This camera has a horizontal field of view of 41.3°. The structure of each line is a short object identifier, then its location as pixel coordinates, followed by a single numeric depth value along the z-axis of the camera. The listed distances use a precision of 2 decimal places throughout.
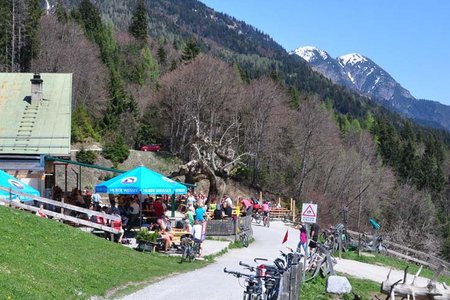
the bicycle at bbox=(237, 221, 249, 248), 26.94
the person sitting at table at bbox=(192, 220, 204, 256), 21.50
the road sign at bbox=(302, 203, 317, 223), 18.53
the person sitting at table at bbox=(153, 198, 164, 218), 26.08
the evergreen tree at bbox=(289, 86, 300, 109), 87.31
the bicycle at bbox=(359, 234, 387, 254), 31.92
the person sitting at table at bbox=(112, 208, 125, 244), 22.11
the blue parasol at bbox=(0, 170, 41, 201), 21.91
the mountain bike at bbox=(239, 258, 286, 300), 11.83
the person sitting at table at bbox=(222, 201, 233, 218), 29.66
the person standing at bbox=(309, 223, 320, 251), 24.11
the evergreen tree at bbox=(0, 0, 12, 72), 60.09
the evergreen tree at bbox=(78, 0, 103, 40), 84.91
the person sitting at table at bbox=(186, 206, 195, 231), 23.17
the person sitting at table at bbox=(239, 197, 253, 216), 36.76
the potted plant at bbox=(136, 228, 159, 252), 21.42
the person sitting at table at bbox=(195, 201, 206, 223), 24.81
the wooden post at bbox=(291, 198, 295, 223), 46.54
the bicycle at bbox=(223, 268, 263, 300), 11.73
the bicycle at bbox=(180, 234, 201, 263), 20.70
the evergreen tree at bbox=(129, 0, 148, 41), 104.75
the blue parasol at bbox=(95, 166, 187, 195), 23.50
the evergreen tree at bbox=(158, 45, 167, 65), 104.80
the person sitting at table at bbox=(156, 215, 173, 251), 21.92
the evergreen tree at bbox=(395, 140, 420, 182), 104.44
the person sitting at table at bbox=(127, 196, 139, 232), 24.67
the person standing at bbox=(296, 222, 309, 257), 21.20
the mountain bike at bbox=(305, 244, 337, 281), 18.52
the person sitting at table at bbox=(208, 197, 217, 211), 34.40
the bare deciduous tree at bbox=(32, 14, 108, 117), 63.19
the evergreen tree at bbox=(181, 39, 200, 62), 82.44
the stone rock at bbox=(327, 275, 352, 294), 17.38
